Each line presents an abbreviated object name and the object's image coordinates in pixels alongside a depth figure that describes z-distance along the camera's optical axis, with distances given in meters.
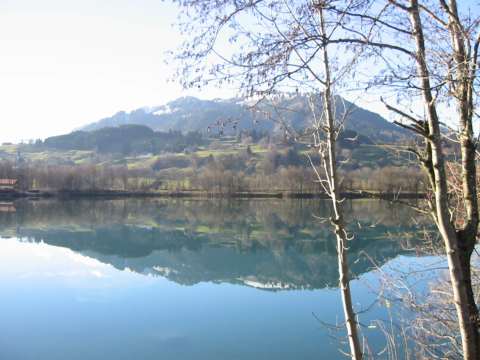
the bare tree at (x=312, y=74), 3.85
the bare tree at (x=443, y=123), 3.78
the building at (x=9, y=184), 91.22
